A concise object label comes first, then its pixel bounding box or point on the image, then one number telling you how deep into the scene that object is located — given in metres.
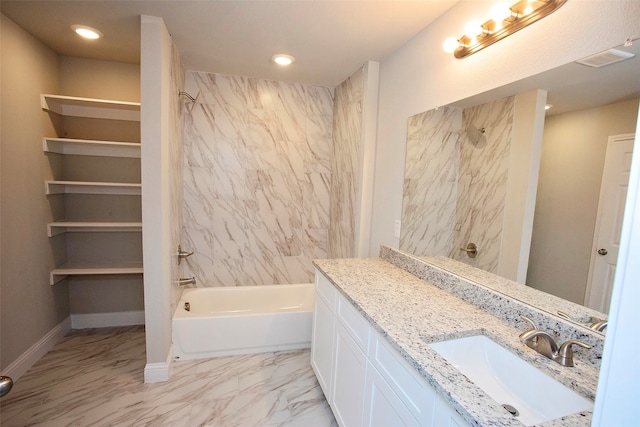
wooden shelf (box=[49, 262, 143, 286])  2.55
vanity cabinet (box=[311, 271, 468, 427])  1.00
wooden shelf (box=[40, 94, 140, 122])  2.42
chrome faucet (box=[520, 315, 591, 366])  1.01
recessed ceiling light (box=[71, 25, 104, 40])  2.11
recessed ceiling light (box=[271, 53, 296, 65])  2.49
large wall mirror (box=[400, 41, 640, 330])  1.04
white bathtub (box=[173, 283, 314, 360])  2.47
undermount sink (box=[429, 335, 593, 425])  0.94
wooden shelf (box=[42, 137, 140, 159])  2.50
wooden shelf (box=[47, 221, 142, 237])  2.49
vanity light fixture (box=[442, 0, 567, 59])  1.22
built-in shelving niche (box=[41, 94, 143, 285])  2.49
